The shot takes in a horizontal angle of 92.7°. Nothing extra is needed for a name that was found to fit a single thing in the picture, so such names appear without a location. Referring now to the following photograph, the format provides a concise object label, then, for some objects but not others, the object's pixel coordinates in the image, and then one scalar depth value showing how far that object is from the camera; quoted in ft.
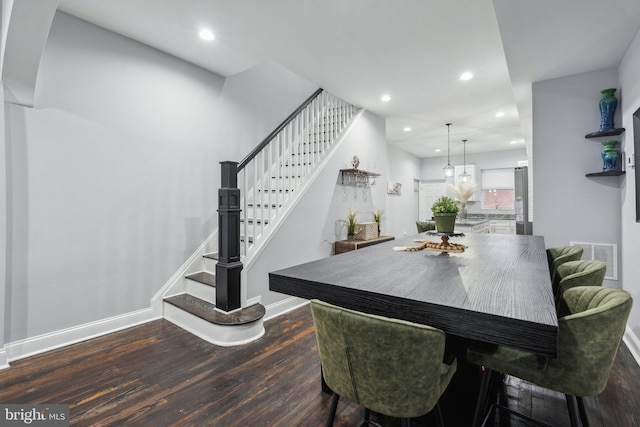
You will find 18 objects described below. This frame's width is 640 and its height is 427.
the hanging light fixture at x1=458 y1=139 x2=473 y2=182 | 21.56
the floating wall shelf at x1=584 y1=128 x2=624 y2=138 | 9.50
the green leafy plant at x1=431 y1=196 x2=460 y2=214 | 7.51
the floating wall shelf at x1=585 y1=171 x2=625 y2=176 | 9.45
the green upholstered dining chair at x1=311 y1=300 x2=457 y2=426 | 3.23
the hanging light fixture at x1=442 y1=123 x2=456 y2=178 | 20.34
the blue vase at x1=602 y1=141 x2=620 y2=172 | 9.59
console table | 14.26
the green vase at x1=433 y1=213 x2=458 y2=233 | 7.53
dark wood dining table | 3.04
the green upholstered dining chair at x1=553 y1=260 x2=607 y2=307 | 5.41
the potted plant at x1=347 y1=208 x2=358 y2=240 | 15.46
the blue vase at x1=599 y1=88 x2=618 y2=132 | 9.67
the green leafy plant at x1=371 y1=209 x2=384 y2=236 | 17.12
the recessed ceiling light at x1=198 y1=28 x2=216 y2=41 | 9.37
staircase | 8.97
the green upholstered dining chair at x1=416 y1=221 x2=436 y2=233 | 17.00
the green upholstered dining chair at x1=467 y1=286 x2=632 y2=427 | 3.50
